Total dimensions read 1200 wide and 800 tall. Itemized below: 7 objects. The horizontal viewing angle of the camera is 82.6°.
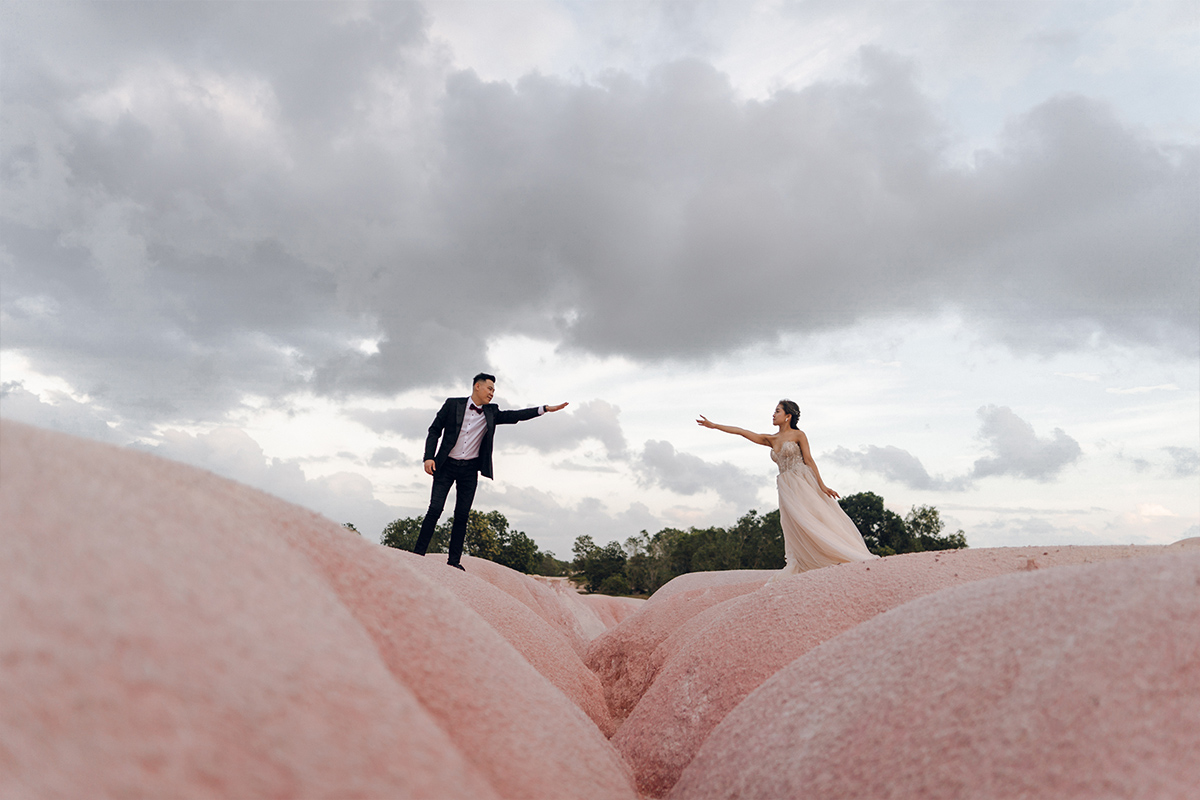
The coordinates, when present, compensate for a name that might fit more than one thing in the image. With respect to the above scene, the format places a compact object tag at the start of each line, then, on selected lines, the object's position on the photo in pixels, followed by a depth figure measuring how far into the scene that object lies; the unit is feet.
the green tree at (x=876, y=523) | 144.66
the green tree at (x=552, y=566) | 202.20
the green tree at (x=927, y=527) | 145.18
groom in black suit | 30.81
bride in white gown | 33.58
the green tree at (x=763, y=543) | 134.82
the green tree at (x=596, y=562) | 167.02
